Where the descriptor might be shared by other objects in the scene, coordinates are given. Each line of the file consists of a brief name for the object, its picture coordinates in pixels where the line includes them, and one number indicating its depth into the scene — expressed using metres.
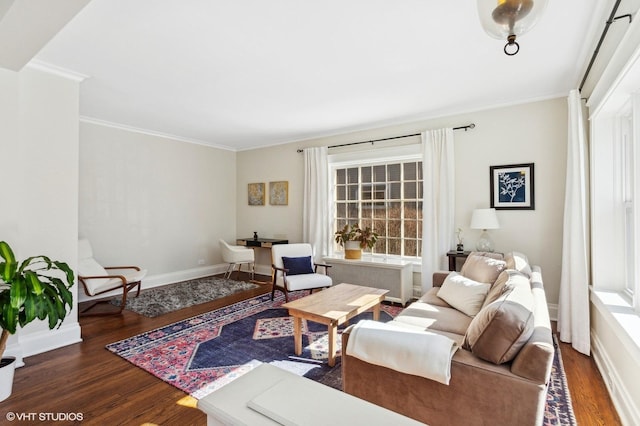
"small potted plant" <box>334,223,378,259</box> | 4.97
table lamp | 3.85
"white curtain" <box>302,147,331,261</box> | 5.60
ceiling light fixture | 1.17
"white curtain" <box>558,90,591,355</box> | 3.04
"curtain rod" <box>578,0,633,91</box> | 1.96
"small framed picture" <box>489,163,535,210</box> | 3.91
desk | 5.93
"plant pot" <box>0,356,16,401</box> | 2.25
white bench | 0.65
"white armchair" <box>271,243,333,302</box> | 4.28
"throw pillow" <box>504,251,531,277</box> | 2.81
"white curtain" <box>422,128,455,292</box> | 4.37
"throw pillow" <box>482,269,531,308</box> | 2.17
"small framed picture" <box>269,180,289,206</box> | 6.21
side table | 4.04
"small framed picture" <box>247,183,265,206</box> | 6.56
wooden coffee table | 2.76
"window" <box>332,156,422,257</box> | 4.93
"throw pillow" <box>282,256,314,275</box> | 4.56
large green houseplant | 2.13
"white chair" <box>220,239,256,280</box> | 5.67
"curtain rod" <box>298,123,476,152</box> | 4.27
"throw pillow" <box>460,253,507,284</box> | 3.01
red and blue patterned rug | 2.46
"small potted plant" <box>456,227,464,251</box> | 4.31
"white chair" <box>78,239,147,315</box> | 3.93
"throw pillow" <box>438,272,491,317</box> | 2.76
